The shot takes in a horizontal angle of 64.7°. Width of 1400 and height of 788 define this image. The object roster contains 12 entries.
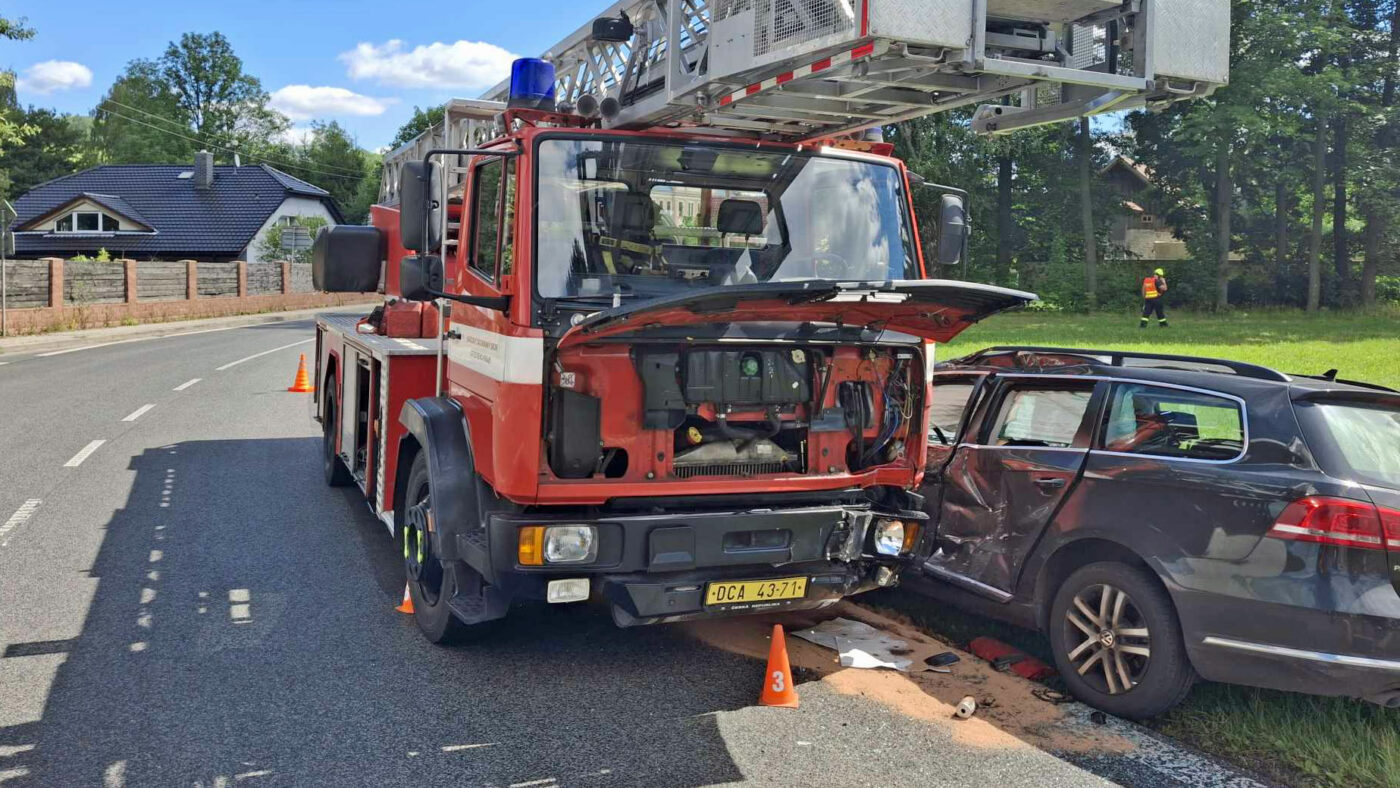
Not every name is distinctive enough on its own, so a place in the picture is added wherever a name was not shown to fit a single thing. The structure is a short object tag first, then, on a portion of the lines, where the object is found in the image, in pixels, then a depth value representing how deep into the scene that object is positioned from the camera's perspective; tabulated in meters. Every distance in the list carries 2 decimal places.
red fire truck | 4.72
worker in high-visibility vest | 29.55
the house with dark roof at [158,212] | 58.84
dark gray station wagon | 4.25
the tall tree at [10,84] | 24.55
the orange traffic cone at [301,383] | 16.69
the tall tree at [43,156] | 69.88
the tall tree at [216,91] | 91.06
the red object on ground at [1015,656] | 5.54
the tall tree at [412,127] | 84.84
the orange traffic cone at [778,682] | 5.00
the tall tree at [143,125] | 84.81
